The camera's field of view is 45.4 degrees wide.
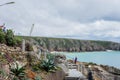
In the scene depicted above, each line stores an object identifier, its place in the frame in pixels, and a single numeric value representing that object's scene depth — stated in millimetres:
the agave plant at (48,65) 9220
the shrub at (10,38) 10340
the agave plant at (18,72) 8023
